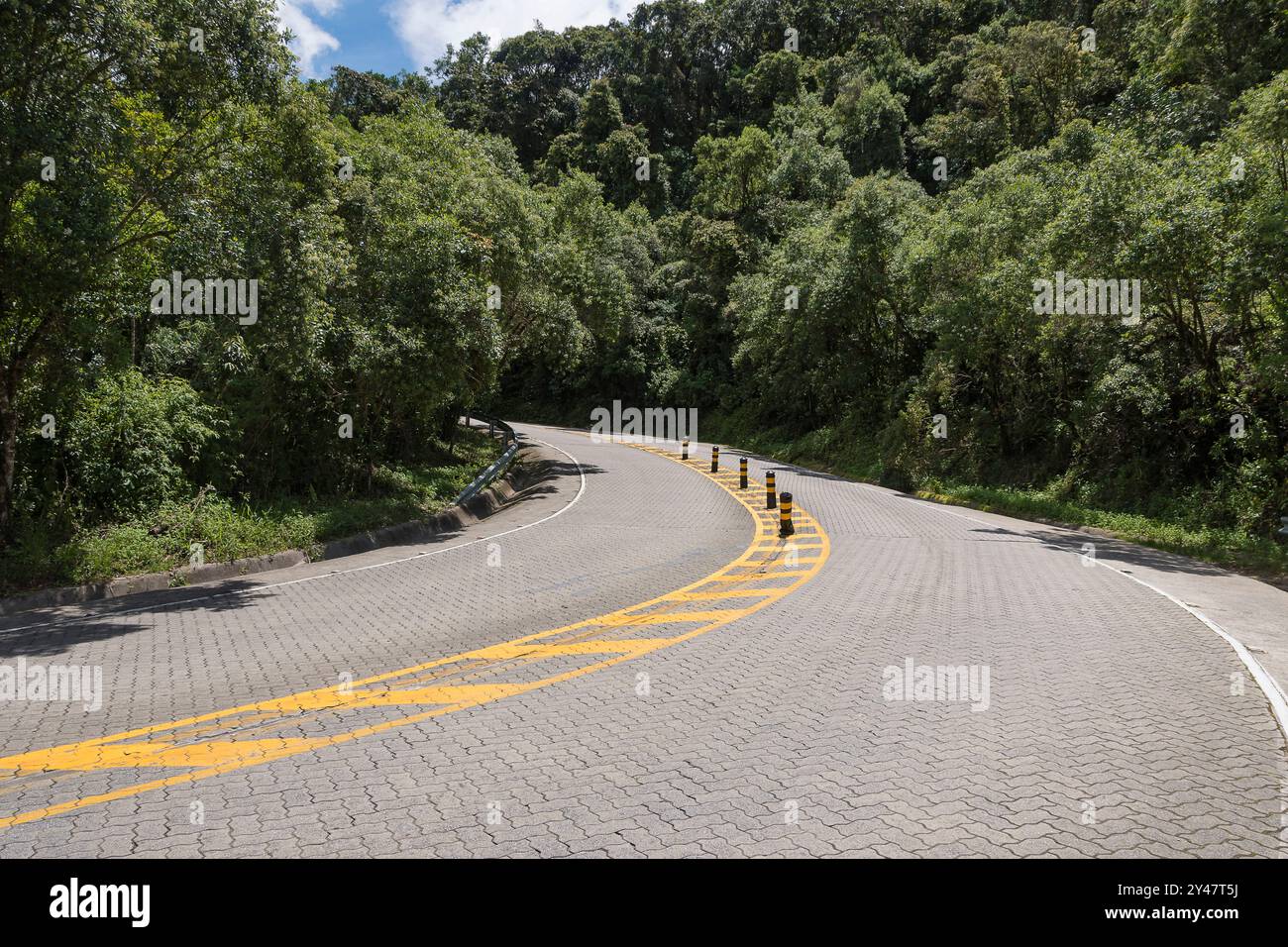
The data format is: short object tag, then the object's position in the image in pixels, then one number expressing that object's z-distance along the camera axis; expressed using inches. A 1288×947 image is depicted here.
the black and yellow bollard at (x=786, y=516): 615.8
